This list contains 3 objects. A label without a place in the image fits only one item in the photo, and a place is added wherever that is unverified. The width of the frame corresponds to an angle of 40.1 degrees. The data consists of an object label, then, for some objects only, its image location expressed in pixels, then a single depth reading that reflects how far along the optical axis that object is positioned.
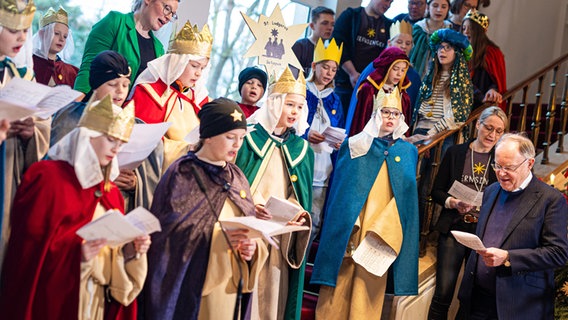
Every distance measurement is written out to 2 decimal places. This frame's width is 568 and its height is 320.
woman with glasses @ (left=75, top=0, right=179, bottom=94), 4.84
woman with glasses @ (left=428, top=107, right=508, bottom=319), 5.59
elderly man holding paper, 4.62
